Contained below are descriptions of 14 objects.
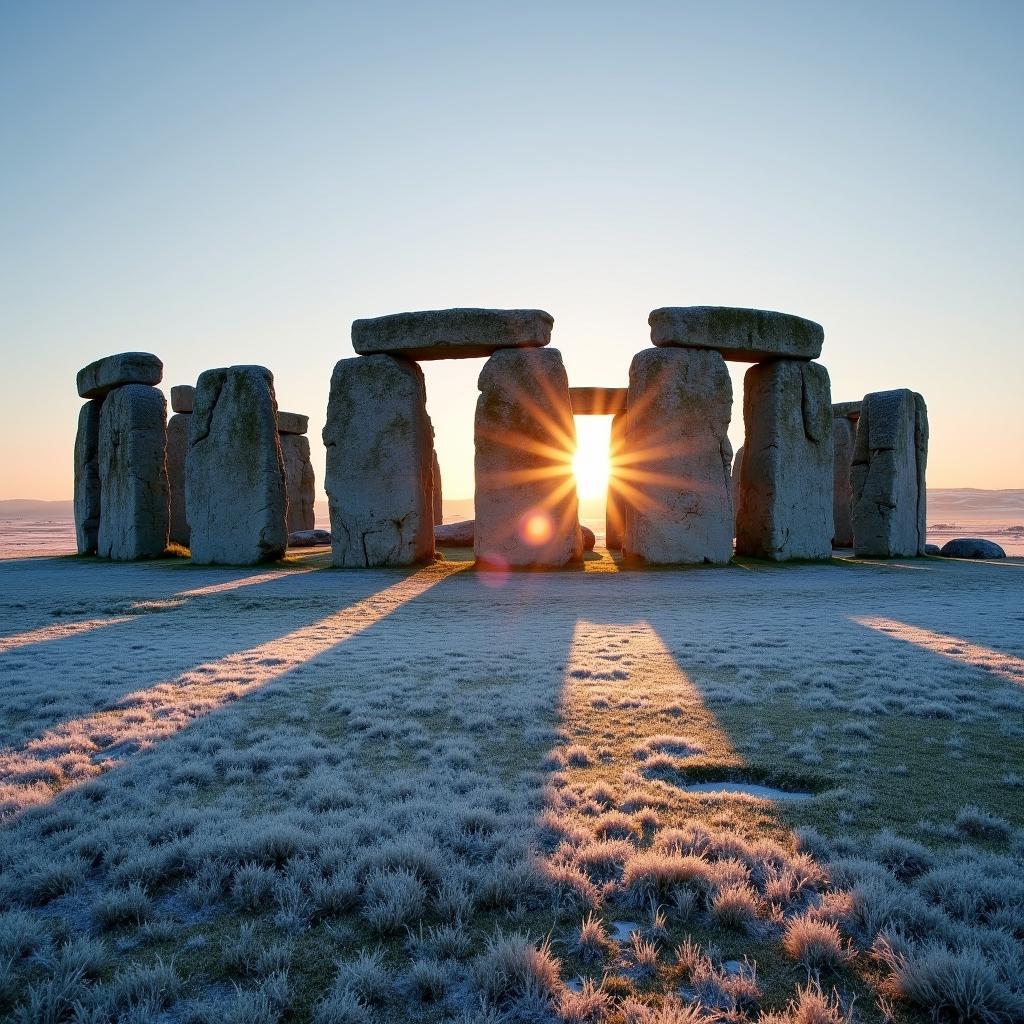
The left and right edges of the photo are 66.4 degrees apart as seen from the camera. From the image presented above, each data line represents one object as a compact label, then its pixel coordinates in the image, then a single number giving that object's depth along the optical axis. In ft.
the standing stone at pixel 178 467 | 65.36
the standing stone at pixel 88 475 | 57.31
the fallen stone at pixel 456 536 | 65.67
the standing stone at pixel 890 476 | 51.70
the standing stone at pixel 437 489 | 73.26
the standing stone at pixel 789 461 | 47.14
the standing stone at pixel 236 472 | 47.09
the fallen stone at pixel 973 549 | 54.39
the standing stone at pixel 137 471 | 52.21
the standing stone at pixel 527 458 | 44.32
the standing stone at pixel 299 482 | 77.30
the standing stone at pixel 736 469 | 72.73
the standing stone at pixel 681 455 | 44.50
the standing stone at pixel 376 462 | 45.93
